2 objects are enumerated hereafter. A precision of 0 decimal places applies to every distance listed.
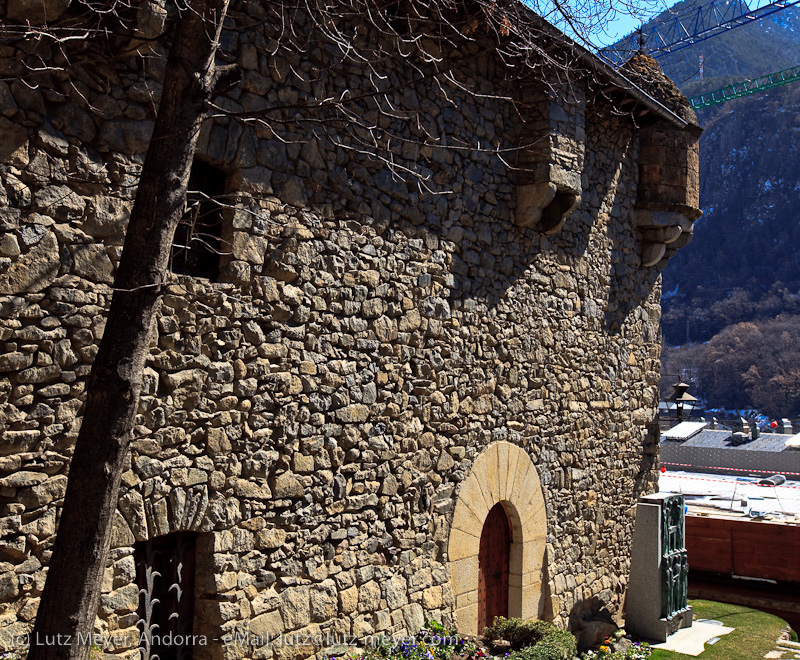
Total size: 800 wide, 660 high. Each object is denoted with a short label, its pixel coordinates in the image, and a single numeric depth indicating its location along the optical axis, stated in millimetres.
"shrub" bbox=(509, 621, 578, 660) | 6031
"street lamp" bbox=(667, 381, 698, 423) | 12328
